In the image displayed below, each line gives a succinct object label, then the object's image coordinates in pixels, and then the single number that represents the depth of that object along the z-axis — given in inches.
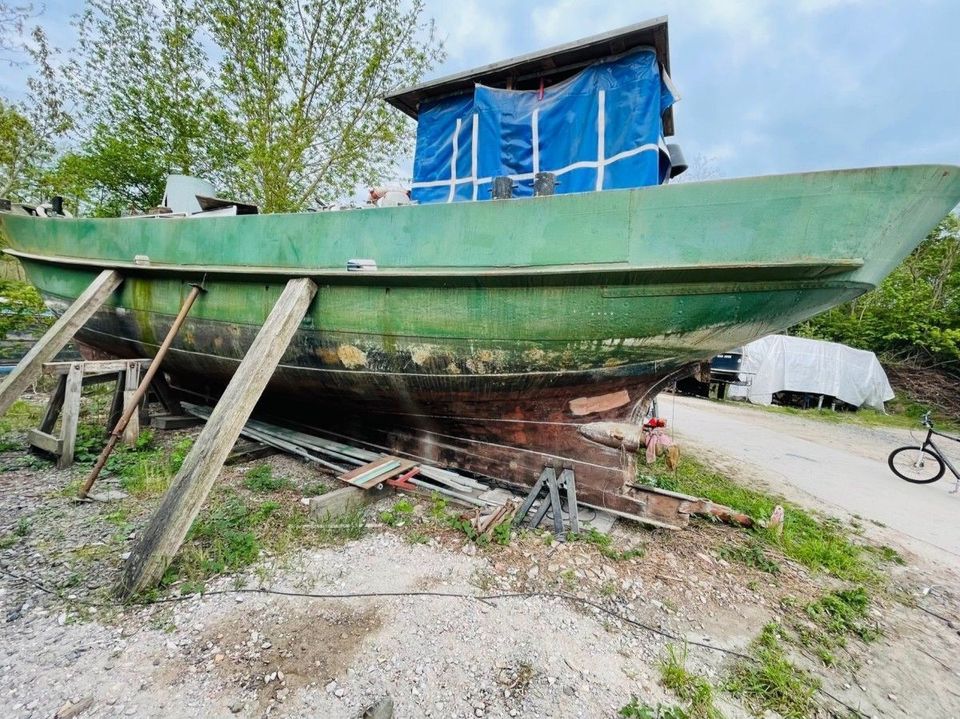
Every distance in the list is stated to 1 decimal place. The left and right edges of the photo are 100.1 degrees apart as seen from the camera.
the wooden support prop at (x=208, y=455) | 67.6
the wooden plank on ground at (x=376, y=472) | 103.7
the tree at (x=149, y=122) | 287.3
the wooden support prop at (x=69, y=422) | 115.5
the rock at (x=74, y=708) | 46.0
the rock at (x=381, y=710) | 47.4
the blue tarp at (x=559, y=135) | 98.7
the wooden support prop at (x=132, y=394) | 99.7
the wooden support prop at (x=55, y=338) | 114.0
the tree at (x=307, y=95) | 329.1
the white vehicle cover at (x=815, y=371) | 434.9
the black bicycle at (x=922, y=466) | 196.9
